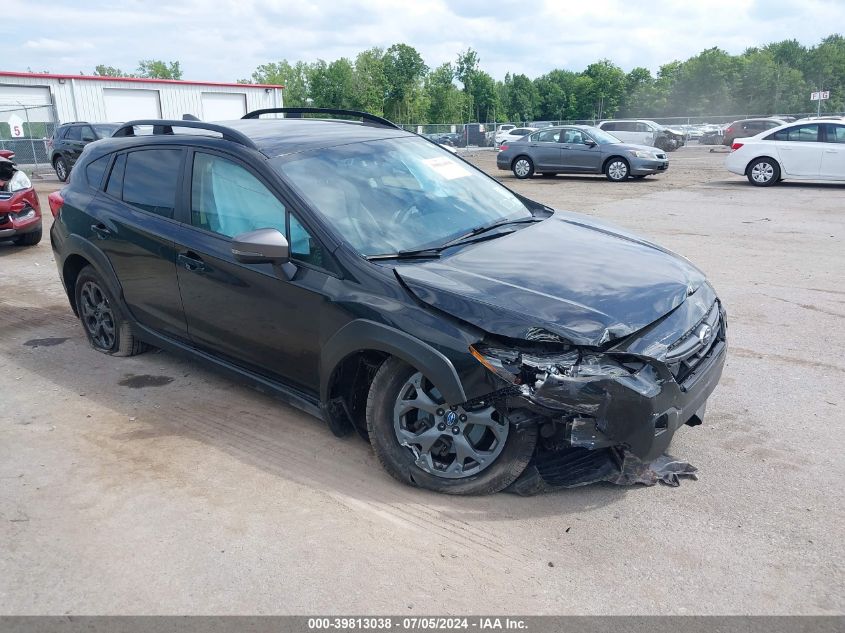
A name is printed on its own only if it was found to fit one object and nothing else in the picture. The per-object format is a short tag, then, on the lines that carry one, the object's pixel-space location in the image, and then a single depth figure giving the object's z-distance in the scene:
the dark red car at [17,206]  9.80
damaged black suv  3.18
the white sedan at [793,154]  16.62
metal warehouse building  31.16
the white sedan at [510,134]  39.62
